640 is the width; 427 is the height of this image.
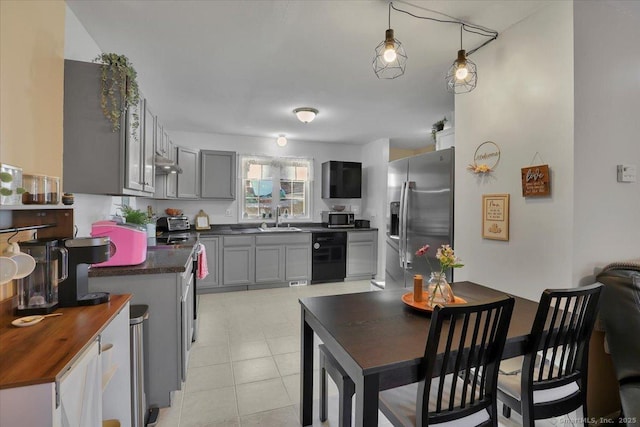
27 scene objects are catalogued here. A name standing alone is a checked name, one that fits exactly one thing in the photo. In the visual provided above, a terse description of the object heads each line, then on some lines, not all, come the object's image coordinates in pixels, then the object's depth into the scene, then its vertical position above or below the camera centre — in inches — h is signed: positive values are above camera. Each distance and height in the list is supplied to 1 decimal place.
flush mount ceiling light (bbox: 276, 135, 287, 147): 187.6 +44.7
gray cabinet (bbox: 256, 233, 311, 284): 181.6 -28.2
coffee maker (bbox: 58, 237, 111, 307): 55.3 -10.9
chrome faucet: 210.8 -2.7
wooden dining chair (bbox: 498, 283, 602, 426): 50.1 -27.6
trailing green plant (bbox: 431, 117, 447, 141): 132.6 +39.0
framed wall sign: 81.1 -0.7
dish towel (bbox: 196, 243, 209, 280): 132.6 -23.6
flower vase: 61.5 -16.1
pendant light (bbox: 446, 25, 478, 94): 73.7 +37.3
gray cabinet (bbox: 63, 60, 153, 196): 72.2 +17.3
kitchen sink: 187.4 -11.2
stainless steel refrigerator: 104.3 +0.8
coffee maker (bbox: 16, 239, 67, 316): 51.5 -12.0
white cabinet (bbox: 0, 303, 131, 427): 33.0 -23.8
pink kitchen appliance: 75.6 -7.5
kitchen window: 207.8 +17.9
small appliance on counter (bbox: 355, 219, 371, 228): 215.8 -7.4
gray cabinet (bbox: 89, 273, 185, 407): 75.7 -30.4
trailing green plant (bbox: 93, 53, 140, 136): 72.9 +30.3
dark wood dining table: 41.5 -20.3
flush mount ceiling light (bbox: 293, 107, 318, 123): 140.9 +46.4
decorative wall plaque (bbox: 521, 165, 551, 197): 70.4 +8.0
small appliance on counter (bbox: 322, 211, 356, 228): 212.1 -5.3
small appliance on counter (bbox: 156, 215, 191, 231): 169.9 -6.9
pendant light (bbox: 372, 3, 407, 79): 64.2 +48.3
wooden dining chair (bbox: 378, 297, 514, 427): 42.4 -23.5
